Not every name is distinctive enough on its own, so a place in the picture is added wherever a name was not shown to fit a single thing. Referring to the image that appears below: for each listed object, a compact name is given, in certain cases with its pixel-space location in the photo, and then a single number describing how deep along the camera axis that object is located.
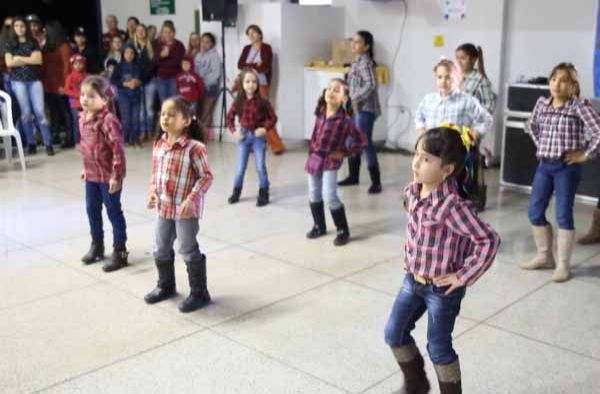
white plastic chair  8.58
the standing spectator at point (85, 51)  10.33
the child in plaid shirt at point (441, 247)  2.70
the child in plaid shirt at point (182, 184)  4.09
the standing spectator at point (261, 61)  9.88
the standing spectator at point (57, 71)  10.05
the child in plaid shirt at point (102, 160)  4.78
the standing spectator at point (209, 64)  10.65
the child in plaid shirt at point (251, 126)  6.71
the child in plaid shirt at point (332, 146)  5.55
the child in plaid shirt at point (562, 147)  4.57
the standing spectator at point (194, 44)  10.78
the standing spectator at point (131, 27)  11.16
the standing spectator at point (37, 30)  9.80
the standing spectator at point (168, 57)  10.53
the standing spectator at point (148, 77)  10.51
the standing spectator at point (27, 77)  9.27
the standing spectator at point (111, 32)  11.34
